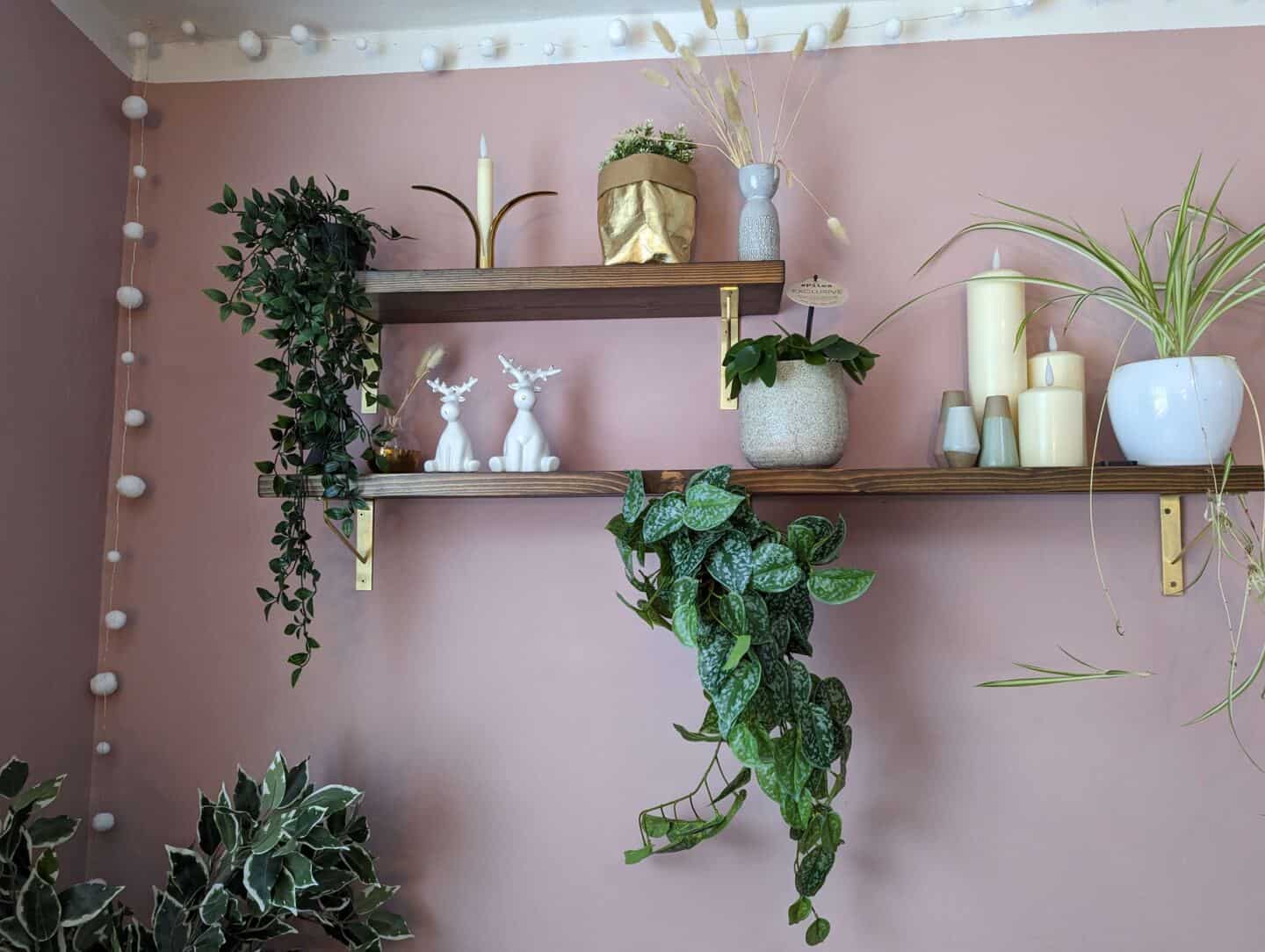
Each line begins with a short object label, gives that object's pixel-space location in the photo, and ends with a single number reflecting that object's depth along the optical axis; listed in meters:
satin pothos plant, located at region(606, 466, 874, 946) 1.10
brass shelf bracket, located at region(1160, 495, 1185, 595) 1.34
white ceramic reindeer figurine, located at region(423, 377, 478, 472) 1.35
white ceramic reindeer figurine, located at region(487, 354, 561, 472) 1.34
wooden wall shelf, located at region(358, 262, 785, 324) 1.30
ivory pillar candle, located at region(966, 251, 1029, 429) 1.34
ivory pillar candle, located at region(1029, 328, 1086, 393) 1.32
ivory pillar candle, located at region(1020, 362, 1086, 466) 1.26
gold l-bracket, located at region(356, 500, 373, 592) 1.44
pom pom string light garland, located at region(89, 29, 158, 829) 1.45
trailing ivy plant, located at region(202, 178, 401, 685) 1.26
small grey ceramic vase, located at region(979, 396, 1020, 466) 1.26
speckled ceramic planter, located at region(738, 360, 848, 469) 1.25
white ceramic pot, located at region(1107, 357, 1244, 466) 1.20
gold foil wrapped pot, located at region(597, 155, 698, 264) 1.33
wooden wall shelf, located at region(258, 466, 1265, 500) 1.20
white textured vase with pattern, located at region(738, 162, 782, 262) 1.32
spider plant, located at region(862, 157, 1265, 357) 1.25
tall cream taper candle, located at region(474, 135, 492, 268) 1.39
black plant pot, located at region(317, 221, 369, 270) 1.32
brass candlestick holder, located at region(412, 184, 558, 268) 1.39
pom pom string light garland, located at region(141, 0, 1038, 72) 1.43
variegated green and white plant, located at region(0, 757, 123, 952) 1.08
